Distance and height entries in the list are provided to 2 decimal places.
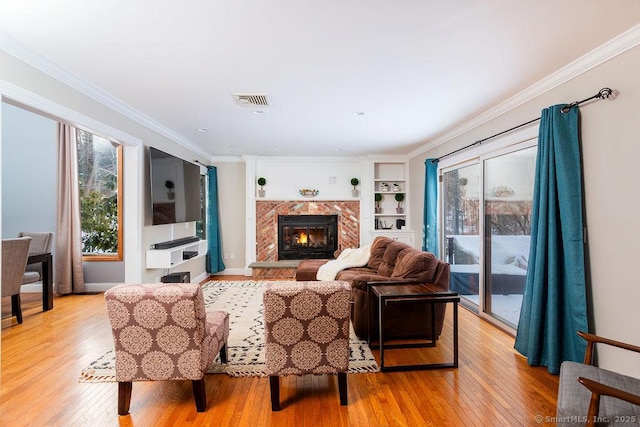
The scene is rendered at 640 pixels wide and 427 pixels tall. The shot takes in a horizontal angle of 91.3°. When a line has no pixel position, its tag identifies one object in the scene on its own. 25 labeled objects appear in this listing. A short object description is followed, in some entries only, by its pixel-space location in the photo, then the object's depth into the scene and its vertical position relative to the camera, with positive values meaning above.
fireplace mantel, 6.40 -0.08
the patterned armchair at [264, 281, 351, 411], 1.96 -0.75
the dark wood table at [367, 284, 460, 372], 2.58 -0.73
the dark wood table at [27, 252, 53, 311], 4.12 -0.87
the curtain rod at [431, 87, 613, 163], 2.20 +0.83
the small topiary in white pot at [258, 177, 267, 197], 6.35 +0.58
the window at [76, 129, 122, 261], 5.21 +0.30
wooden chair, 1.30 -0.88
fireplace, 6.48 -0.49
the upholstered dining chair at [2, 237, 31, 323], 3.46 -0.60
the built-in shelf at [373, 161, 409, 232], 6.46 +0.46
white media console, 3.98 -0.60
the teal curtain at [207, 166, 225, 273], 6.25 -0.28
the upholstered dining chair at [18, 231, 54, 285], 4.41 -0.43
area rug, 2.55 -1.29
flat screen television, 4.03 +0.36
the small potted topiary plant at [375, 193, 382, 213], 6.43 +0.23
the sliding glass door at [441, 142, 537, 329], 3.28 -0.21
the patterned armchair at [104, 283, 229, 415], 1.86 -0.75
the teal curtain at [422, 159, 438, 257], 5.05 +0.13
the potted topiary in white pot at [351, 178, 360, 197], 6.43 +0.56
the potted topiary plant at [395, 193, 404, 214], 6.36 +0.24
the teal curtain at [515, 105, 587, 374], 2.39 -0.31
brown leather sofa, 3.07 -0.95
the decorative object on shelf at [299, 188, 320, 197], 6.42 +0.42
